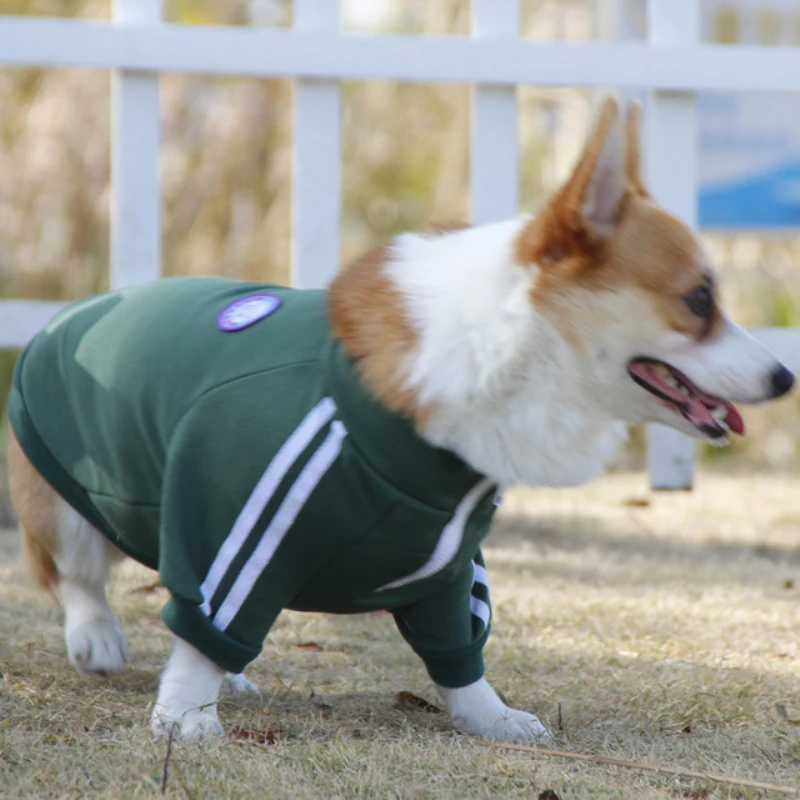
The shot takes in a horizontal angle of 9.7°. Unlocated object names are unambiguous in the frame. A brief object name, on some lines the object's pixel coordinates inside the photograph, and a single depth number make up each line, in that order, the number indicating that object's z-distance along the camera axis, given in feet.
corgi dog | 10.36
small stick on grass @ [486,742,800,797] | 10.25
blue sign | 14.65
